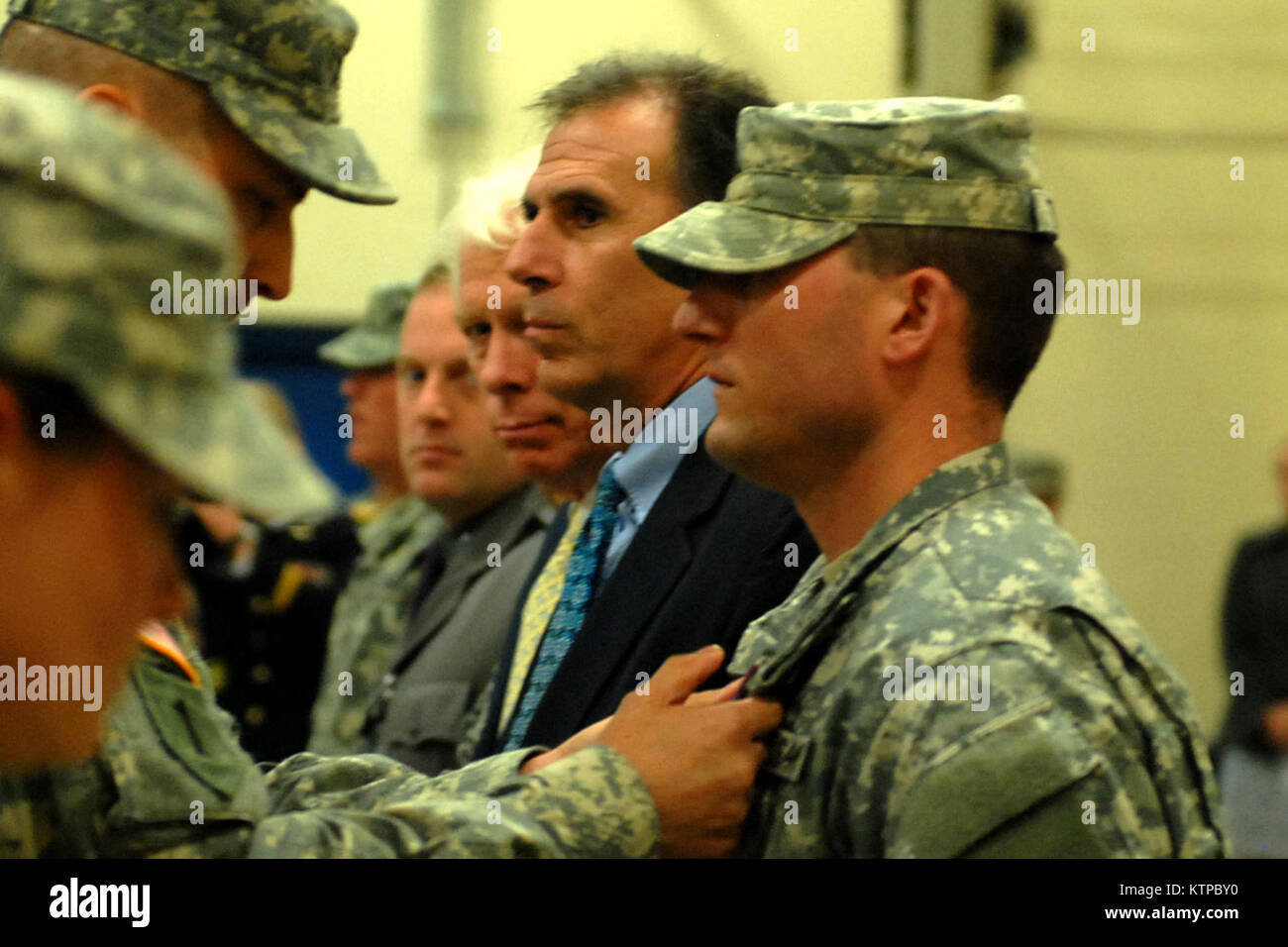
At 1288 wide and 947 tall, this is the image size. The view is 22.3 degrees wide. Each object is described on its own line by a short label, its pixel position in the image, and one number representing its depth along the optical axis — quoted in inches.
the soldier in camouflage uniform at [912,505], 72.7
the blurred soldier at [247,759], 72.3
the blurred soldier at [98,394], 57.3
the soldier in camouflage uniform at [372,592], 119.4
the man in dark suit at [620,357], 85.7
